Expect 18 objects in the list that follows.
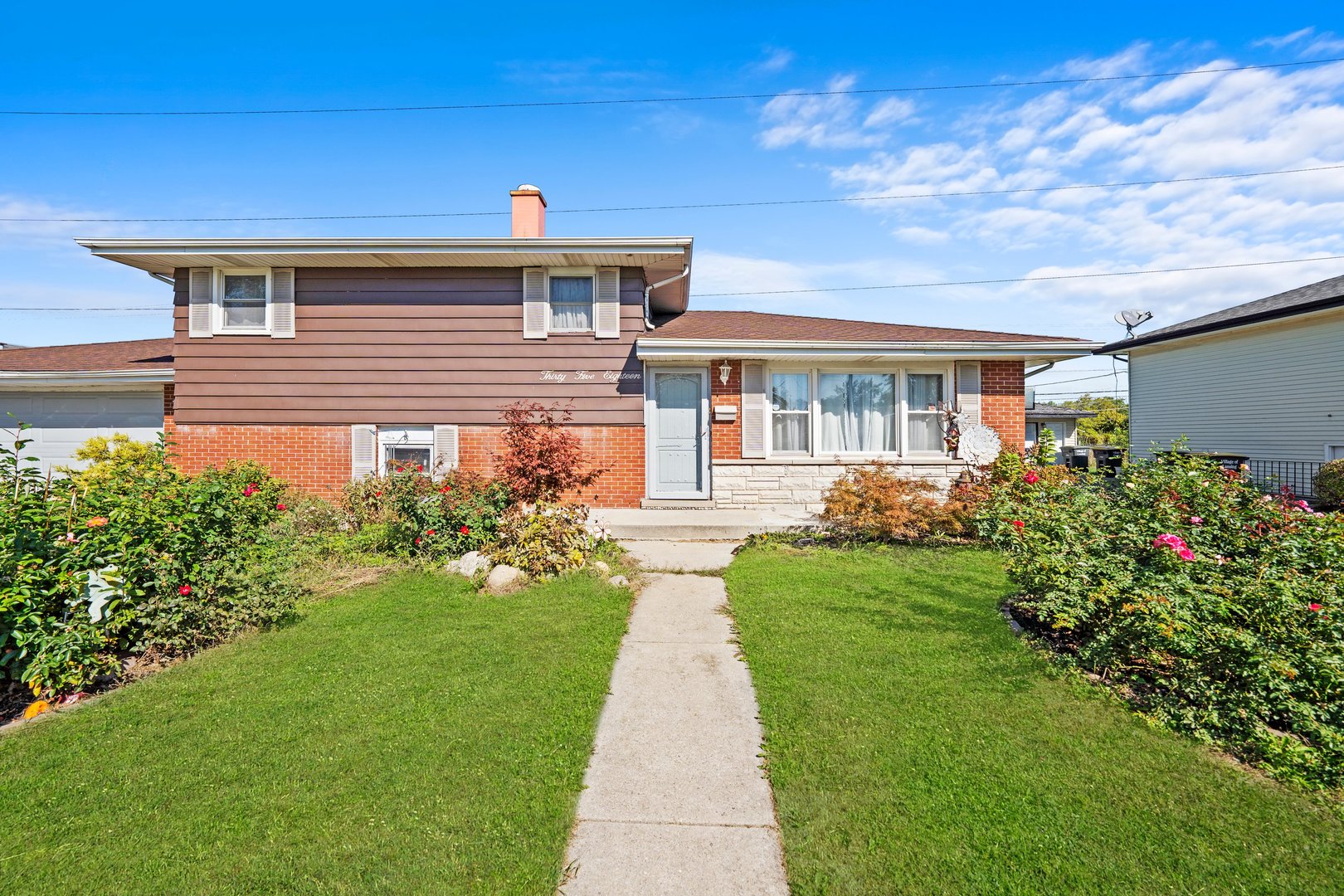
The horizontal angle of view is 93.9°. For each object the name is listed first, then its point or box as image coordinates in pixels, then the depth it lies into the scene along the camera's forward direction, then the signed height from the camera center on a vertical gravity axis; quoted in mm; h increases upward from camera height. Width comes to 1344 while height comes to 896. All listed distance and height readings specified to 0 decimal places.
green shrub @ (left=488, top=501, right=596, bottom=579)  6457 -940
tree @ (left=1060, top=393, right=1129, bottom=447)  30453 +1145
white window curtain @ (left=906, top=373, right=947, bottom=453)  10594 +799
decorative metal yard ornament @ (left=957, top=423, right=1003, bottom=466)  10156 +77
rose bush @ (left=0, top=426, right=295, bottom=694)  3656 -756
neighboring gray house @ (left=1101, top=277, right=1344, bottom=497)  13047 +1595
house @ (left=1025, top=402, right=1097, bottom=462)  29000 +1349
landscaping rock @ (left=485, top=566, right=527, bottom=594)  6098 -1253
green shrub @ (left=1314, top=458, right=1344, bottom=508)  11005 -652
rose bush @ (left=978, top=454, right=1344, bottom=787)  3094 -915
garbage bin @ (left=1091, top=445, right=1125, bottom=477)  19625 -92
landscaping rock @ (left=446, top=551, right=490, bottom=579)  6512 -1179
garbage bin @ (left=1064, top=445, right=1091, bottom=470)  19688 -218
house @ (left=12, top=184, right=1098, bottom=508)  10297 +1157
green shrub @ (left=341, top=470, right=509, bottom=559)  7297 -739
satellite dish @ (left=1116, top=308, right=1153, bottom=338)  18109 +3810
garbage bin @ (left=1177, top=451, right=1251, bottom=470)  14031 -250
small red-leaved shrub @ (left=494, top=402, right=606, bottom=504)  7605 -125
